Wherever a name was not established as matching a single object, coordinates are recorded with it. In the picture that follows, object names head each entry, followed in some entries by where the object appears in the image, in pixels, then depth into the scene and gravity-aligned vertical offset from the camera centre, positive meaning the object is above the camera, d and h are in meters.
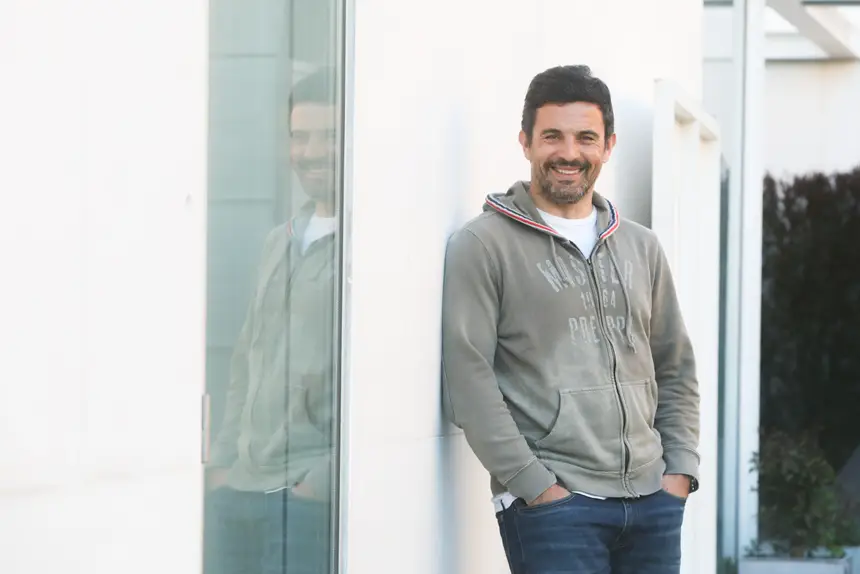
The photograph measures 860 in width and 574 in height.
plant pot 13.50 -1.48
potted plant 13.80 -1.27
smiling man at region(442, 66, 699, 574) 6.47 -0.28
